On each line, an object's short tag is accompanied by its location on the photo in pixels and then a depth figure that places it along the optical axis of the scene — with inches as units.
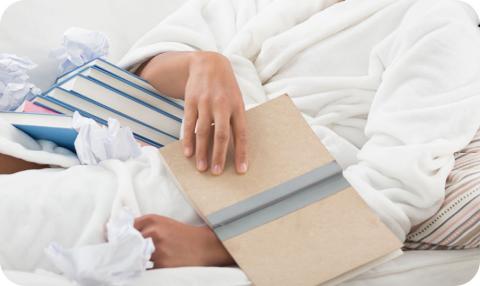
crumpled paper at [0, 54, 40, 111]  79.7
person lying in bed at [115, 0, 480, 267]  68.2
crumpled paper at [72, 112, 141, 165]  70.2
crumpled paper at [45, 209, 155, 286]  62.3
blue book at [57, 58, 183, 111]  78.8
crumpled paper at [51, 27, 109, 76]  83.5
